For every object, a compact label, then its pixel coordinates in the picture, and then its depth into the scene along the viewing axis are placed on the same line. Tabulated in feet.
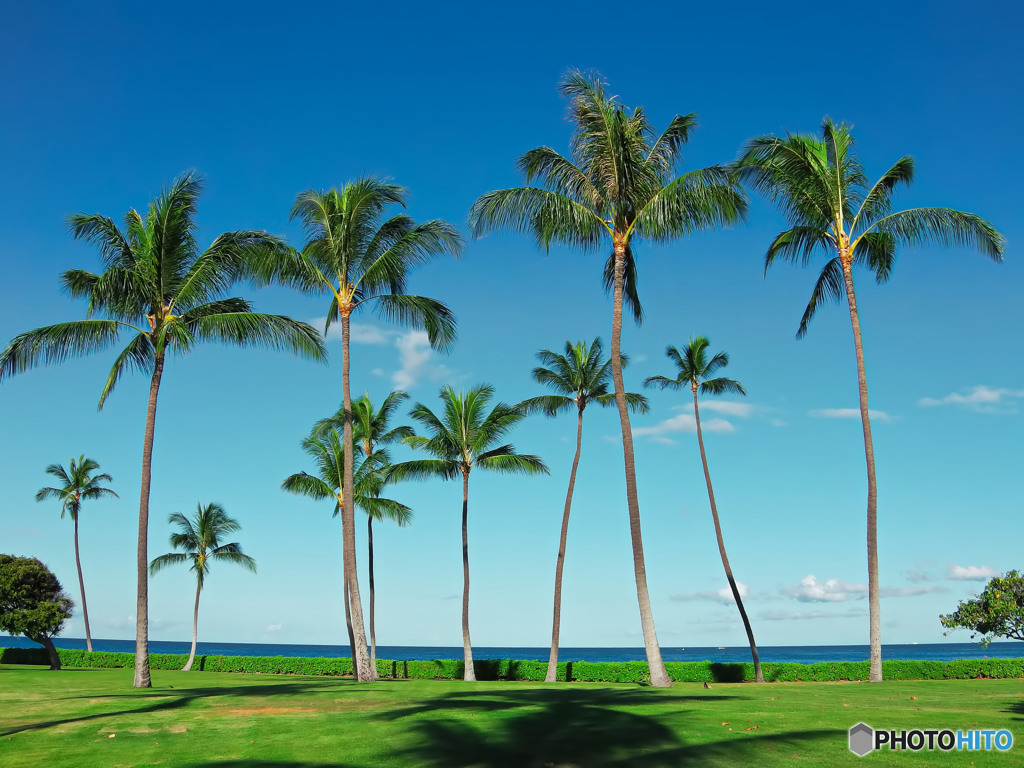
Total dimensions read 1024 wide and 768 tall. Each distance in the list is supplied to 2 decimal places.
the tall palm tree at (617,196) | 67.26
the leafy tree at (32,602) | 128.06
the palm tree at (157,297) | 65.21
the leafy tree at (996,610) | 93.04
